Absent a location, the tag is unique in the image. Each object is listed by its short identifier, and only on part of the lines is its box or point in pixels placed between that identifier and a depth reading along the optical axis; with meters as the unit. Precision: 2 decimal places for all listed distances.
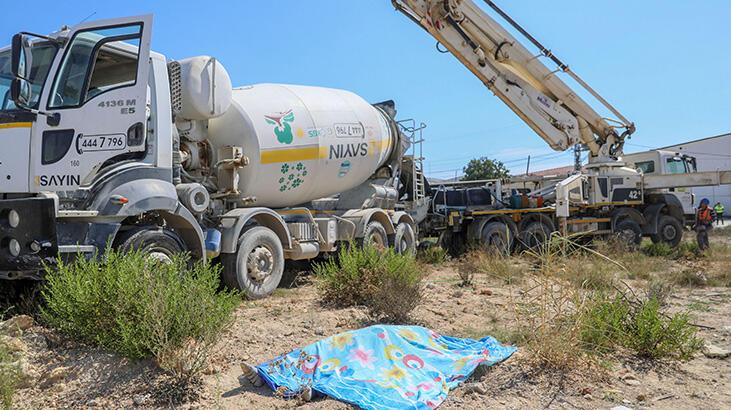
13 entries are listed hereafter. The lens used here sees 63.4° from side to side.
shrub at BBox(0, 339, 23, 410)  3.69
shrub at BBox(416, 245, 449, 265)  13.43
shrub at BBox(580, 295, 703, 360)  5.10
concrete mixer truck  5.71
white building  43.00
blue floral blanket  4.00
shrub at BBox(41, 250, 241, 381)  4.11
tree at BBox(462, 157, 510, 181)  42.44
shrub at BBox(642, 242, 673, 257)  14.46
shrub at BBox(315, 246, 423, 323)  6.47
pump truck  14.40
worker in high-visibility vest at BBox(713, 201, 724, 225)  29.93
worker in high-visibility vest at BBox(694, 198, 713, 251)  14.39
